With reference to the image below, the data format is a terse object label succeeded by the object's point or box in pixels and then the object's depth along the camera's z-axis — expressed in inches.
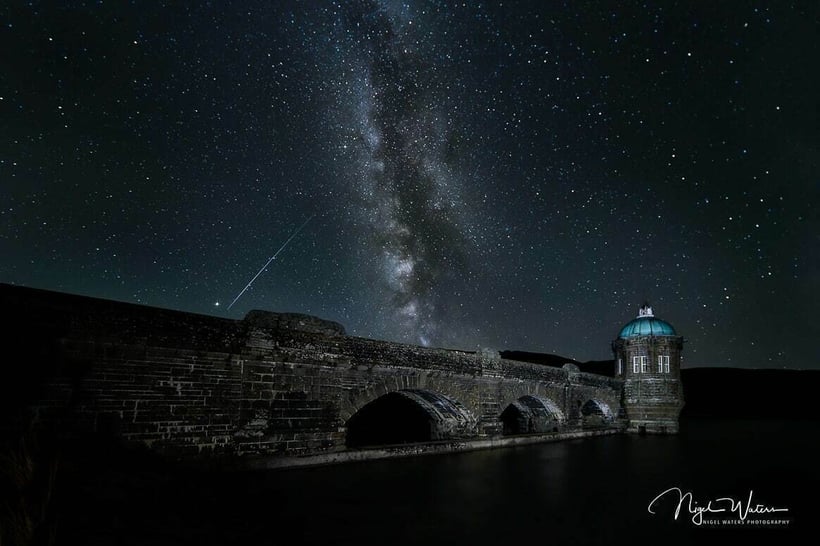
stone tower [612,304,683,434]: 1166.3
